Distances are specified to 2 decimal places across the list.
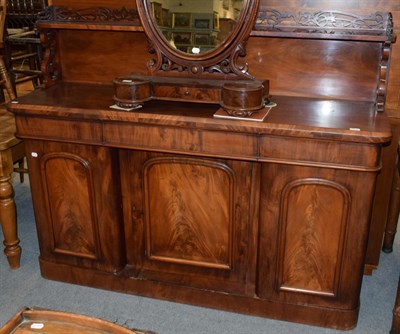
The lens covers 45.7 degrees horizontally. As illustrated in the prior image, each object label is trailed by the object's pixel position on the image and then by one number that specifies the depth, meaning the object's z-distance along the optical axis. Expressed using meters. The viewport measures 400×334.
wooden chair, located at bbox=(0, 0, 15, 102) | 3.00
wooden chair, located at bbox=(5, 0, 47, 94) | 4.91
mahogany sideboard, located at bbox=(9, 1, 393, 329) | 1.72
